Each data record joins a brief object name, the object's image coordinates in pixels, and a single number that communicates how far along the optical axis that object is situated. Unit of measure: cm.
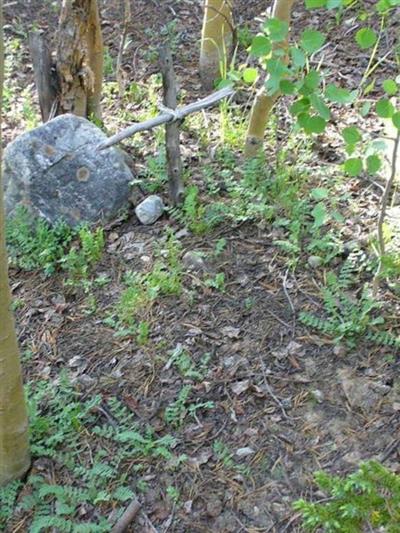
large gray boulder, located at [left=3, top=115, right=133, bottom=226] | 429
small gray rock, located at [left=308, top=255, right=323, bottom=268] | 375
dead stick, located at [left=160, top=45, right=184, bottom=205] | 409
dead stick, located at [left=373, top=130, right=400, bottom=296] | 320
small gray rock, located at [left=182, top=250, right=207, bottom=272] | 387
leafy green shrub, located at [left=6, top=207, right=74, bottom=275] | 411
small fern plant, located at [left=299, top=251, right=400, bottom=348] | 334
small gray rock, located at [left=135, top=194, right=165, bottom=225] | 424
